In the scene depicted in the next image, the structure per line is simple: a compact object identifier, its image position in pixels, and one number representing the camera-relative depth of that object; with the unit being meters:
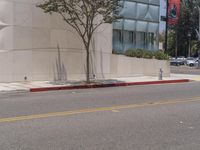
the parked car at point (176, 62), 64.43
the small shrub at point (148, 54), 27.51
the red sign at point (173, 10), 32.38
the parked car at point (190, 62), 63.38
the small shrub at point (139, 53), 27.13
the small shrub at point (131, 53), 27.02
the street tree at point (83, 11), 20.09
